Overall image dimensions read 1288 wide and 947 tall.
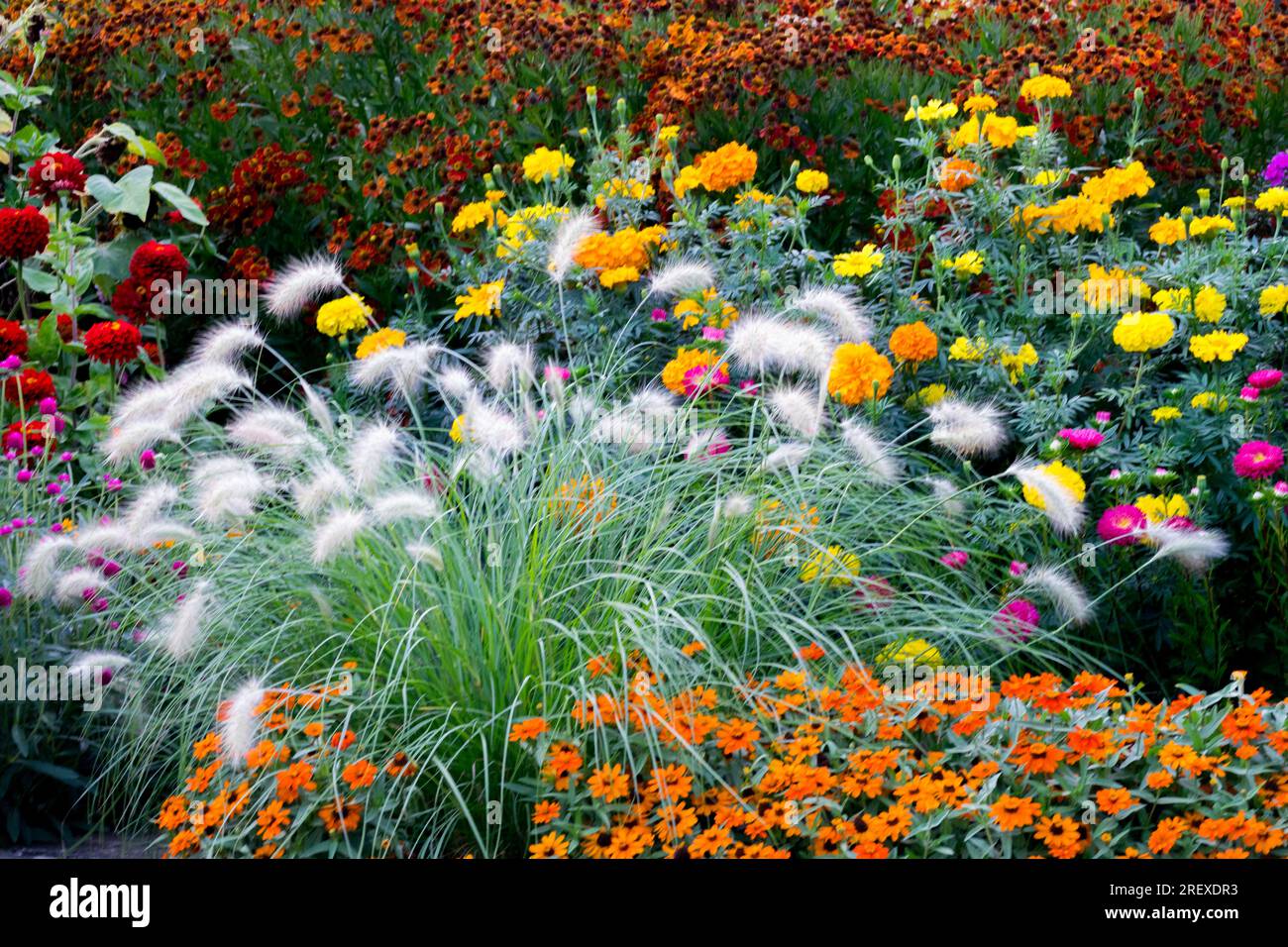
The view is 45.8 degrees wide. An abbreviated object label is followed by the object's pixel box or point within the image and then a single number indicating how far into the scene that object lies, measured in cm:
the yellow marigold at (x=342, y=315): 543
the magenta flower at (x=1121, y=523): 413
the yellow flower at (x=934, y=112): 546
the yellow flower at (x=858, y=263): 518
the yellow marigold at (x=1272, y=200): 510
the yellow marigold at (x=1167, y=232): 530
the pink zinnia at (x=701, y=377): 452
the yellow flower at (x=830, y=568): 379
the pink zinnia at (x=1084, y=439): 431
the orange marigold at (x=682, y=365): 476
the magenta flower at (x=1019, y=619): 393
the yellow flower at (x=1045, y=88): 566
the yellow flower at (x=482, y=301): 540
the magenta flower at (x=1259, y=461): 412
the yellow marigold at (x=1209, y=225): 514
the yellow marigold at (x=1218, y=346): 463
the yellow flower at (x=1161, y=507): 434
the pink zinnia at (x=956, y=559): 418
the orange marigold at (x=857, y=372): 452
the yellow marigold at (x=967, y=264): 512
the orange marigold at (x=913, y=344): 474
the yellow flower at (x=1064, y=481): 409
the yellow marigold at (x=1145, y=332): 461
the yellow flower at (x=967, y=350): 486
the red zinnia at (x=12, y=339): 480
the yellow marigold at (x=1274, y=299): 471
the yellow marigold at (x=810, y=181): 559
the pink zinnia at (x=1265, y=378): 435
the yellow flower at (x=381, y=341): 507
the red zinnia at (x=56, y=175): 552
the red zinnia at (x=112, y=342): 498
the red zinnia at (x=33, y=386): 479
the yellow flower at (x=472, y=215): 582
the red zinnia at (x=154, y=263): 516
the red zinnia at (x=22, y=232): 491
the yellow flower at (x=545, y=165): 585
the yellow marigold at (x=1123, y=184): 529
